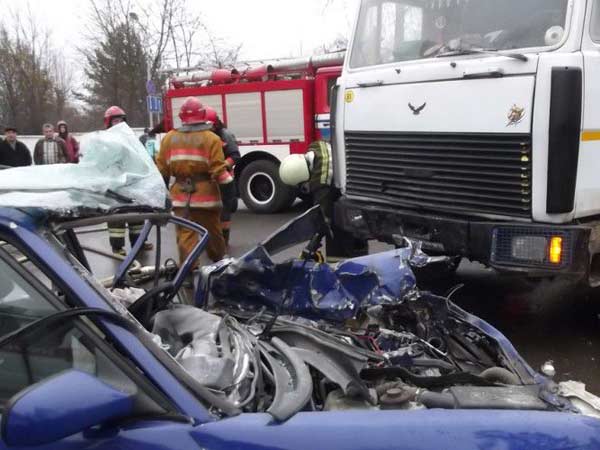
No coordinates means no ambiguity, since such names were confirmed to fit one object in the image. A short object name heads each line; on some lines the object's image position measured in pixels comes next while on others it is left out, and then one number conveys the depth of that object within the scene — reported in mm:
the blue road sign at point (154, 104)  16844
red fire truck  10070
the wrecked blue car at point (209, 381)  1502
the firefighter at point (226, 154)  7199
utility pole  28753
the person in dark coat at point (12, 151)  9242
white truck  3672
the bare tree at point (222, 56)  29172
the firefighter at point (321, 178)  5359
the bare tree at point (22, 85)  32625
